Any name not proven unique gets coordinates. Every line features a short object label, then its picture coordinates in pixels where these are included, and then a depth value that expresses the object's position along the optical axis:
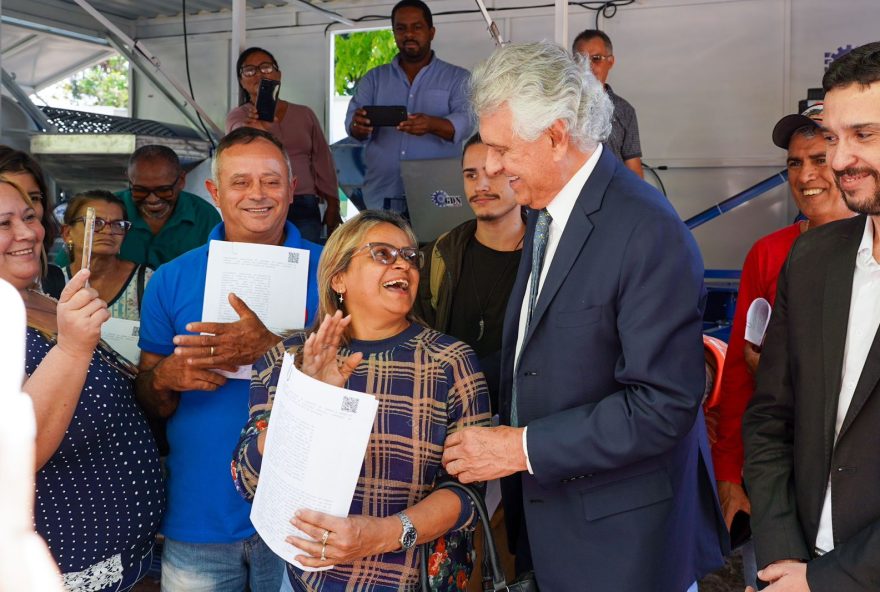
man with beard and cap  2.79
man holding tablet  5.74
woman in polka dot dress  2.00
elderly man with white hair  1.98
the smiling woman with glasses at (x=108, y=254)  3.41
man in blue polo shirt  2.50
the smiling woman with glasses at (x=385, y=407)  2.06
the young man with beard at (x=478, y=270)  3.17
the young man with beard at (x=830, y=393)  1.83
